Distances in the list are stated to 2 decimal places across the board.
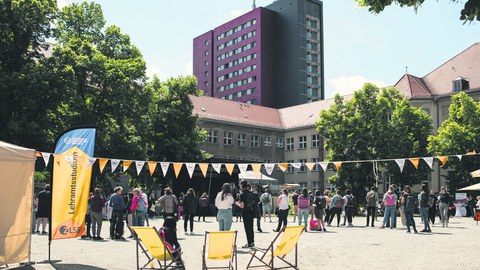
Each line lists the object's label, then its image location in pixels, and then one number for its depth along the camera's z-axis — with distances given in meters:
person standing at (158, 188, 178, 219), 17.48
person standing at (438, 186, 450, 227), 24.28
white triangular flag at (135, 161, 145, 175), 25.72
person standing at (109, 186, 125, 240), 17.94
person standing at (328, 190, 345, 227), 24.50
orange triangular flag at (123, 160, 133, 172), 25.08
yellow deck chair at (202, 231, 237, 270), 9.16
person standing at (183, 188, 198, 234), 20.53
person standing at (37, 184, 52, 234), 18.69
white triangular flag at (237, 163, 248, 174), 30.67
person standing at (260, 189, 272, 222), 26.31
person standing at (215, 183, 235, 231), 14.29
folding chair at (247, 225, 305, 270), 9.70
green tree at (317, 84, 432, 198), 49.38
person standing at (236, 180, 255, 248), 14.37
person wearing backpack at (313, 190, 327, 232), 21.86
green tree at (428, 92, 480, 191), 46.16
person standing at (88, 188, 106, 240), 17.72
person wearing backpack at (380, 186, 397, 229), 22.44
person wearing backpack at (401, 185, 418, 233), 20.16
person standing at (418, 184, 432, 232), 20.52
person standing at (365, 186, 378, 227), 24.33
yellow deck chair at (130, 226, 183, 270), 9.44
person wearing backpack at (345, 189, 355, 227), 24.67
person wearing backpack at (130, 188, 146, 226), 18.62
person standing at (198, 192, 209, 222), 31.12
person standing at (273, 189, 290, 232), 19.59
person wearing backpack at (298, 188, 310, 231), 20.78
